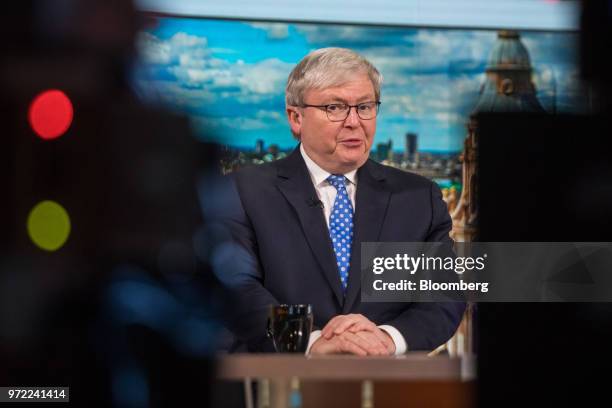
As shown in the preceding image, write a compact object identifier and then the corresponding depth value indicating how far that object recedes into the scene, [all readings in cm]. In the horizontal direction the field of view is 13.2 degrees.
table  409
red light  450
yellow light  448
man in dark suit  465
